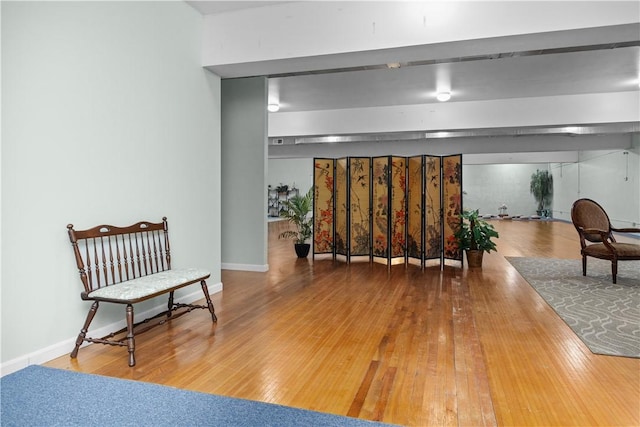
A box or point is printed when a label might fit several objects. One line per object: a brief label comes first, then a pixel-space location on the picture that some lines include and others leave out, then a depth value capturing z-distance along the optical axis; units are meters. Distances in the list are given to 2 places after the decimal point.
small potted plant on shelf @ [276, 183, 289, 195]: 18.48
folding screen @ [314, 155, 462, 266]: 6.63
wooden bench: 2.78
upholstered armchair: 5.04
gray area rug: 3.17
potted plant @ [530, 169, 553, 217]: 18.11
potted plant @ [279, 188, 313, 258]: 7.54
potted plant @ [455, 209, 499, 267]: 6.40
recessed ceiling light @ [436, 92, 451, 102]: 7.27
